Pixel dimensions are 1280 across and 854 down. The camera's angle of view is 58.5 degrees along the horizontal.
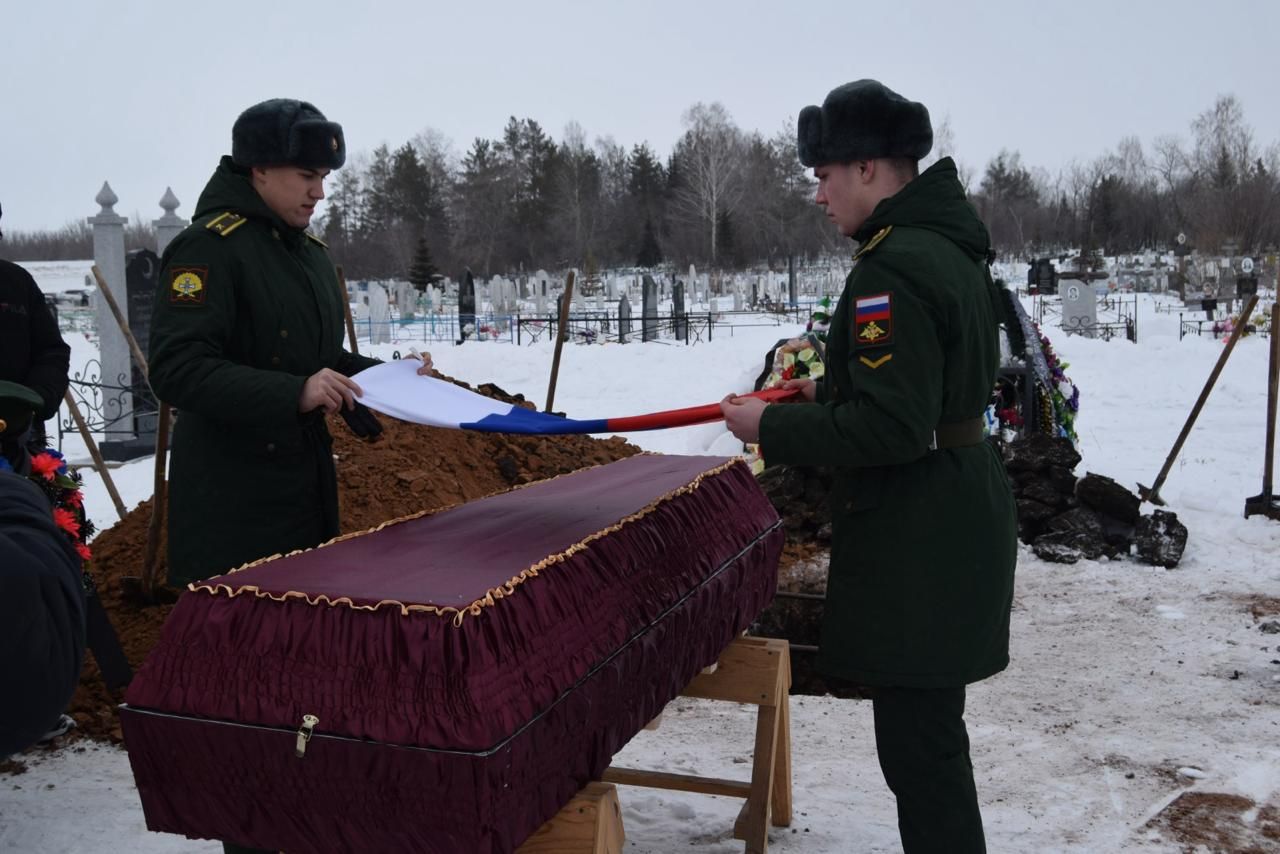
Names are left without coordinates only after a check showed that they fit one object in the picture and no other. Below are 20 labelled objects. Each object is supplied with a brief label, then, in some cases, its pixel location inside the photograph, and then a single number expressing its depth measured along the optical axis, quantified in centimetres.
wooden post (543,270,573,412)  745
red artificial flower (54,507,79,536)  324
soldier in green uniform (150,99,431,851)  273
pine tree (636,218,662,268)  6106
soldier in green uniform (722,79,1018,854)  241
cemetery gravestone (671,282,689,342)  2603
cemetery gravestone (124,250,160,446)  1259
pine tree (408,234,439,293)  4581
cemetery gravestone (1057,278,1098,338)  2450
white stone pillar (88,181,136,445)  1265
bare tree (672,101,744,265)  6191
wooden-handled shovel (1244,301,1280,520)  798
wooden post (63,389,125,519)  612
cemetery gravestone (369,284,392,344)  2777
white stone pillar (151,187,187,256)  1262
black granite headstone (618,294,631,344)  2498
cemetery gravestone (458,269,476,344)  2807
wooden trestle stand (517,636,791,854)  333
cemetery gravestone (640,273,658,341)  2524
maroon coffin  190
